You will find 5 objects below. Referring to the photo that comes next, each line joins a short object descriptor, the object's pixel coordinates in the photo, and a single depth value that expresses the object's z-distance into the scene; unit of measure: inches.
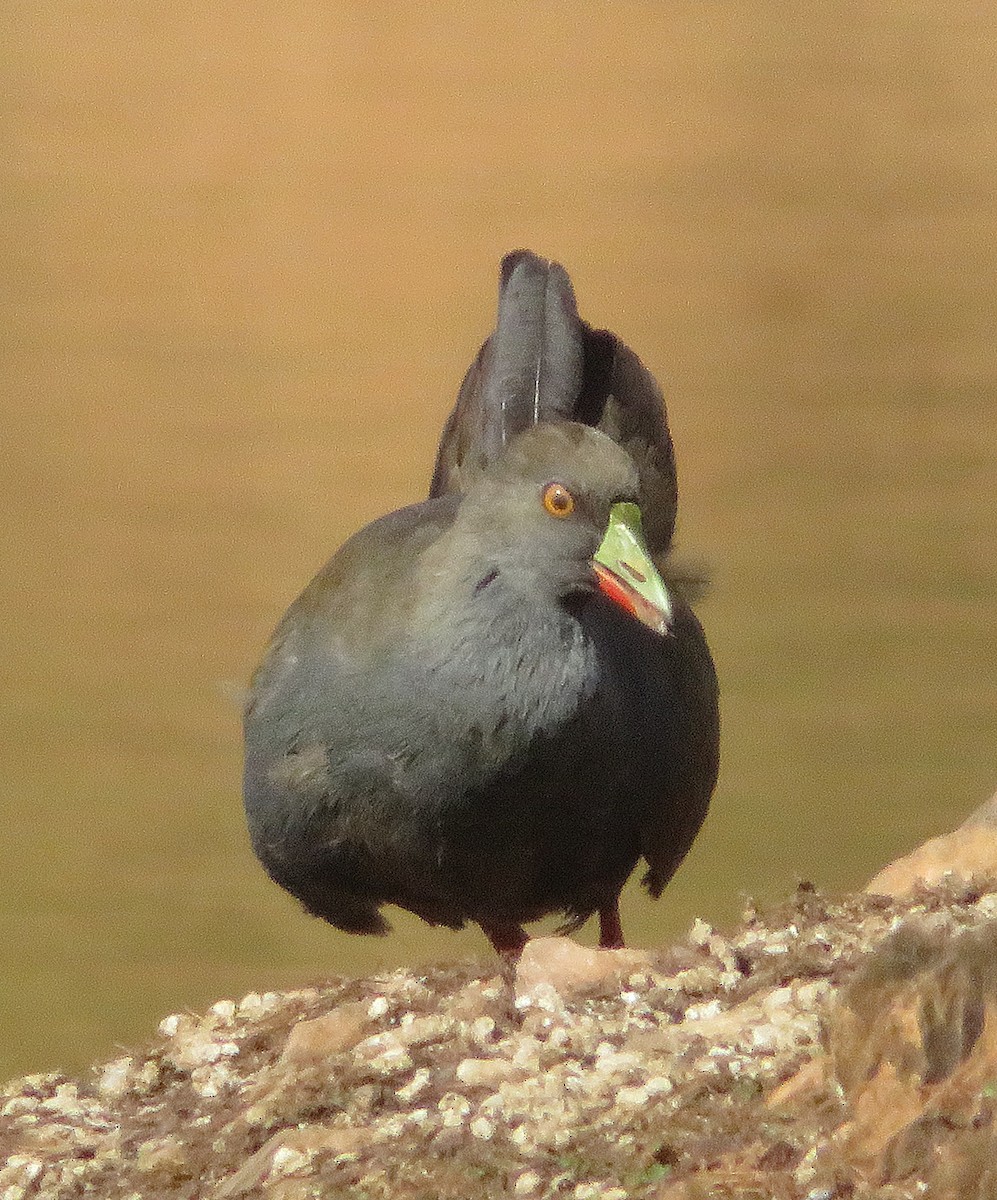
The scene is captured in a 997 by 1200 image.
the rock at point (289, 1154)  242.2
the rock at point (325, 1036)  286.0
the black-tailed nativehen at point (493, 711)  324.8
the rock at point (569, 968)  283.4
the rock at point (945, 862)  326.0
